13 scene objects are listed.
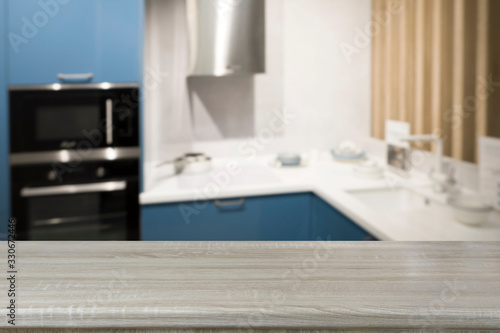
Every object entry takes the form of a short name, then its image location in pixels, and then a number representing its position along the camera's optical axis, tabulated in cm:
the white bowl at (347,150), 235
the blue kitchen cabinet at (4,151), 176
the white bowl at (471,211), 127
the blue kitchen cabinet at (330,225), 147
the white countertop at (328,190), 126
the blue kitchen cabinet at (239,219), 186
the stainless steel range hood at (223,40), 209
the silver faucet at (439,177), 157
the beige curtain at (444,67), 171
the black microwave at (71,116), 178
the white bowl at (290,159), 231
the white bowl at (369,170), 190
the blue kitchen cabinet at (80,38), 179
